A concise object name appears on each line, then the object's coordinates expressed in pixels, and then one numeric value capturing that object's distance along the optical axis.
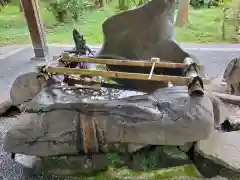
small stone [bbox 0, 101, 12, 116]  2.64
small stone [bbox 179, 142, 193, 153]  1.60
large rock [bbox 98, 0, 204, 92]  2.22
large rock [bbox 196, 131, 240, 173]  1.53
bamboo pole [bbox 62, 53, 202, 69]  2.00
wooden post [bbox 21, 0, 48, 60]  3.85
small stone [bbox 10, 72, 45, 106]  2.10
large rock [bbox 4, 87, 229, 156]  1.44
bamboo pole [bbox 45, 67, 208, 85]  1.67
